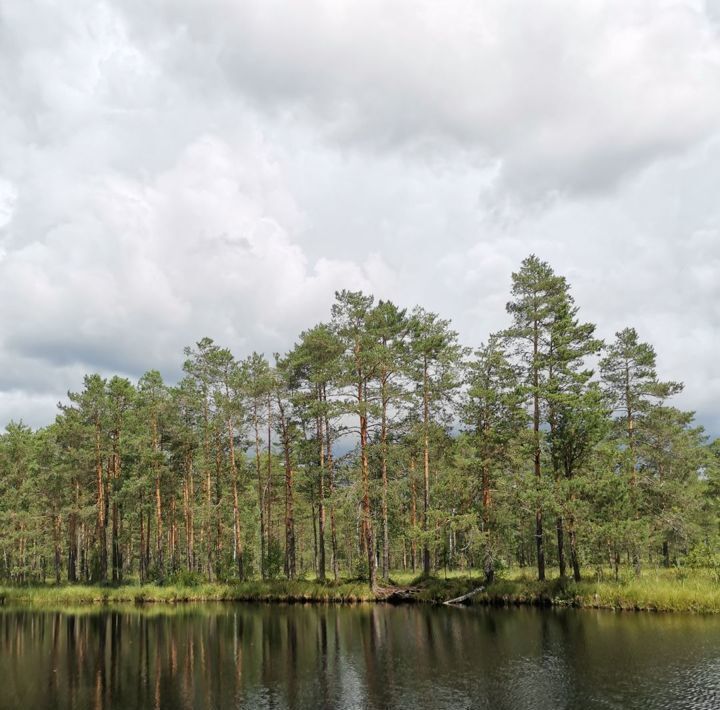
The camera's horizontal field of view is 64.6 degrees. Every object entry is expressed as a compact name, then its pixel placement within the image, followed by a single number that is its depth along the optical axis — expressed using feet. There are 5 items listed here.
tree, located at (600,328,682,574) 143.64
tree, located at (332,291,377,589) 139.74
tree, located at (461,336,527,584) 128.26
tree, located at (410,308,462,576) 148.77
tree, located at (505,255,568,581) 127.54
